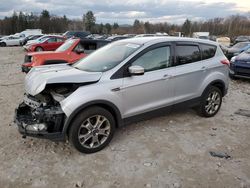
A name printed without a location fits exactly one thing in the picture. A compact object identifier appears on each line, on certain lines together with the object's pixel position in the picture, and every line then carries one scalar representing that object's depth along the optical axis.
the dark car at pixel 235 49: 10.74
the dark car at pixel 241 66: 6.71
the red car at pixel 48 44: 13.86
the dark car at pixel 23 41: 24.40
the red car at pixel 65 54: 6.52
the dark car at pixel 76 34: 19.52
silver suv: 2.73
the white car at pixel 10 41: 24.81
